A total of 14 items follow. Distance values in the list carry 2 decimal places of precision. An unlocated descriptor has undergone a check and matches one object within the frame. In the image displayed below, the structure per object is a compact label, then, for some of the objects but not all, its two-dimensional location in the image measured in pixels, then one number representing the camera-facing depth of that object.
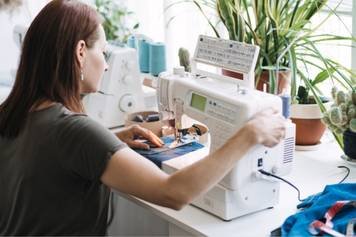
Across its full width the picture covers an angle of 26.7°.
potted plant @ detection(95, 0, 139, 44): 3.41
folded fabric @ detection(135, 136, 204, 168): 1.98
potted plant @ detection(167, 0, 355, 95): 2.25
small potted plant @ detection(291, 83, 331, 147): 2.22
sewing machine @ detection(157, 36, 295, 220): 1.75
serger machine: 2.52
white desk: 1.77
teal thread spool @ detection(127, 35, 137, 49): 2.86
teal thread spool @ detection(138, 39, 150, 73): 2.77
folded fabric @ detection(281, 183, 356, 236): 1.68
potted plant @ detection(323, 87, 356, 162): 2.06
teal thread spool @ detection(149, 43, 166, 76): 2.71
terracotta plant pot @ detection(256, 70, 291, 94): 2.25
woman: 1.63
